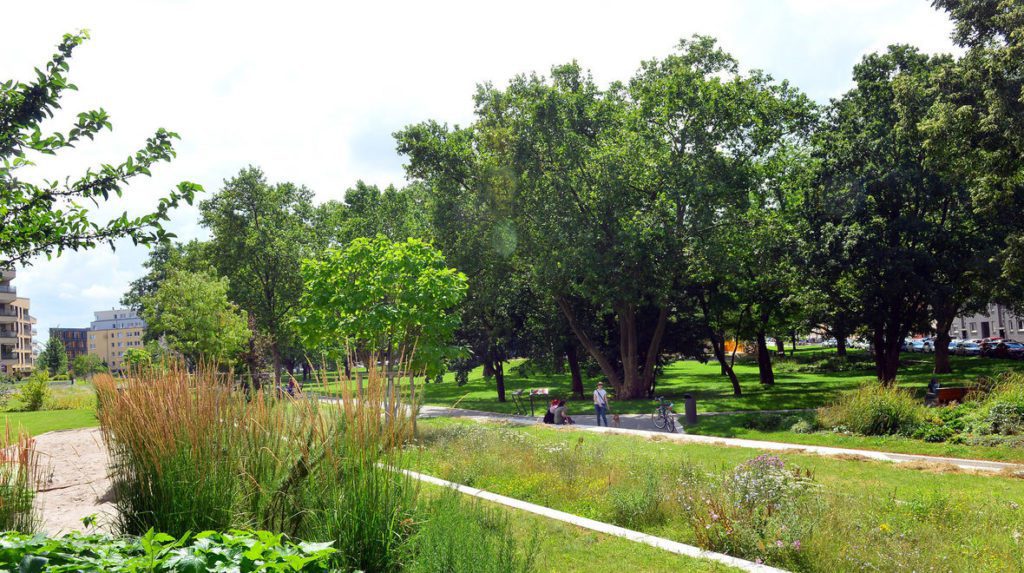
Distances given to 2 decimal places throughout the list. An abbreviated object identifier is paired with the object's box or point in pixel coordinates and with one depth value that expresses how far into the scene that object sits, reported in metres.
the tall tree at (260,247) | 44.91
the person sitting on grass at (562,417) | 21.94
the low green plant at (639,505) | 8.30
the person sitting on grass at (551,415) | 22.27
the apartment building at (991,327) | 69.69
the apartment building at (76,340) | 166.00
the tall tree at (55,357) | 85.51
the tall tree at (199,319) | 29.70
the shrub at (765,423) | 19.64
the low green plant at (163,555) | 3.59
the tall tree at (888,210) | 27.27
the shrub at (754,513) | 6.71
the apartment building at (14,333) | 81.31
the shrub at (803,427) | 18.28
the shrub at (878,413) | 17.11
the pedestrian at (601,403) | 22.05
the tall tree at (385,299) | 17.52
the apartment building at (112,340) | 184.00
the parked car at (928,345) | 65.62
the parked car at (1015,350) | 47.94
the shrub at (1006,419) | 15.27
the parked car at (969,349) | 55.09
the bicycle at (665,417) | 20.42
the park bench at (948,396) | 19.30
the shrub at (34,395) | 33.44
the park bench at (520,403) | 28.14
